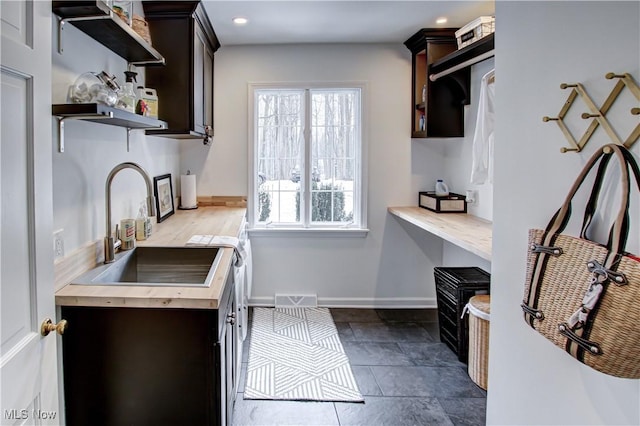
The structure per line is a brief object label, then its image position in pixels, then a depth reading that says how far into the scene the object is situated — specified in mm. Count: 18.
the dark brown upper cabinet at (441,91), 3525
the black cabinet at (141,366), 1511
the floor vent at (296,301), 4023
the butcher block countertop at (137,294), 1484
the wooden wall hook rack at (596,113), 877
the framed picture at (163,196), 3119
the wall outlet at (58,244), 1678
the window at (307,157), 3971
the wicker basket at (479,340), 2543
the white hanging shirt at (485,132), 2695
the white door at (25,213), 966
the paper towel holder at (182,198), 3754
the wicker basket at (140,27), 2354
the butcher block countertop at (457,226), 2377
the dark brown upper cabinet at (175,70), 2920
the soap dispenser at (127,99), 1985
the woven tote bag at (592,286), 786
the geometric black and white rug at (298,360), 2510
